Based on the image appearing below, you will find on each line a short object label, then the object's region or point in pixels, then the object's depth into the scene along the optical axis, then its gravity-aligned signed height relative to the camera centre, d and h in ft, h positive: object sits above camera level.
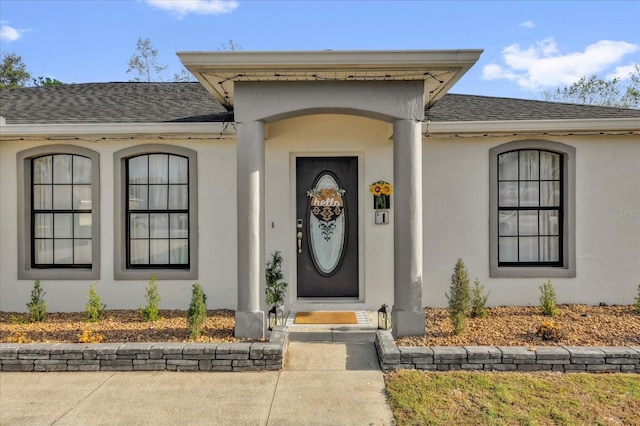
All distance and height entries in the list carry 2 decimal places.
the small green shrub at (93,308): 21.74 -4.68
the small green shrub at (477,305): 21.75 -4.52
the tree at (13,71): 90.48 +27.71
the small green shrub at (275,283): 23.06 -3.74
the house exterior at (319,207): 24.14 +0.18
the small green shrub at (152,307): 21.81 -4.62
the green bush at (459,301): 18.54 -3.70
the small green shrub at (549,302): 22.10 -4.47
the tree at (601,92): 79.82 +22.06
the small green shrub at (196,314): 18.30 -4.18
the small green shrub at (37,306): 22.18 -4.69
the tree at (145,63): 80.38 +26.03
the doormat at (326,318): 22.06 -5.33
